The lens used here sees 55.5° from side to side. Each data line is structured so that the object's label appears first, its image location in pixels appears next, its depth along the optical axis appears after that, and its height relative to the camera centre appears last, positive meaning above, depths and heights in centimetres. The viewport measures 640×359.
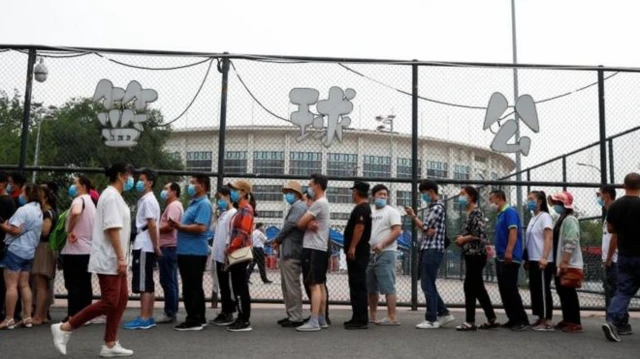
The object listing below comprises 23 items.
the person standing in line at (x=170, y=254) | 705 -43
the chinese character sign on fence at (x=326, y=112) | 835 +148
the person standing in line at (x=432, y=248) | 712 -32
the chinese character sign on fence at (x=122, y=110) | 827 +145
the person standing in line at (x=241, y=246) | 673 -31
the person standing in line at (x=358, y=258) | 694 -43
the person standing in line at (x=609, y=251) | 732 -32
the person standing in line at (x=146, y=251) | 665 -38
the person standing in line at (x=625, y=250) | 633 -26
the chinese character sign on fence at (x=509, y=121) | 852 +144
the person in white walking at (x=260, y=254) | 1080 -68
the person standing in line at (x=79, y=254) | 654 -42
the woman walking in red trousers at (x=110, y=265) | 516 -42
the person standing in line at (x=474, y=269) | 703 -54
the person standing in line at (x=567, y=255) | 696 -36
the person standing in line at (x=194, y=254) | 677 -41
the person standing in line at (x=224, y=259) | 711 -48
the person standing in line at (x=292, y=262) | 705 -50
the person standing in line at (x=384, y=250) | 733 -36
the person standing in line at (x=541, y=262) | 712 -46
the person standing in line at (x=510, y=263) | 711 -48
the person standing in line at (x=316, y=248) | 679 -33
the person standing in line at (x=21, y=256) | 657 -45
